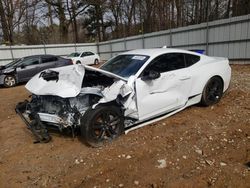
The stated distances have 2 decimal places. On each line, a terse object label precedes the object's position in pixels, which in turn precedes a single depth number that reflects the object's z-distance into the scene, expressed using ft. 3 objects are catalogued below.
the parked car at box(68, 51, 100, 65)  54.15
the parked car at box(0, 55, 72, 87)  30.61
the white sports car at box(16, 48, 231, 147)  10.23
